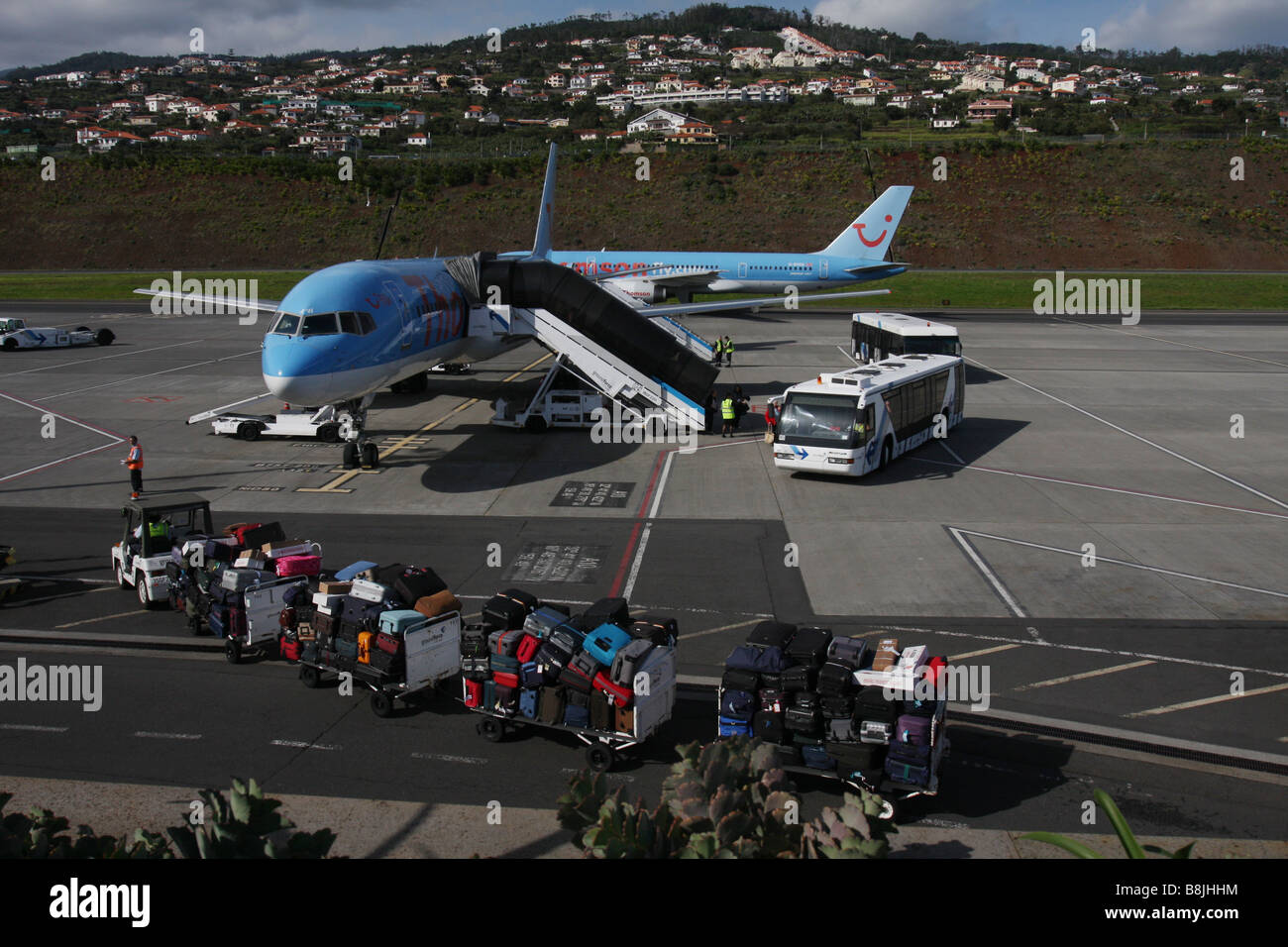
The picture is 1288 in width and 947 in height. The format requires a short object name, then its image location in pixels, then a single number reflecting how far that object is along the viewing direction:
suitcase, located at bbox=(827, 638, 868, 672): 12.45
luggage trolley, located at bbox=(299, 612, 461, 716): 14.26
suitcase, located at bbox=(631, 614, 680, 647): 13.68
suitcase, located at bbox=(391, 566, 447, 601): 14.92
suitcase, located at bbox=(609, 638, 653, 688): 12.76
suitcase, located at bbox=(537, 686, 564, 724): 13.28
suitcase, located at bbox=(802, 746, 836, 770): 12.32
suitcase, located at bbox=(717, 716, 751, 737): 12.62
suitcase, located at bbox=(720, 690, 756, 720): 12.58
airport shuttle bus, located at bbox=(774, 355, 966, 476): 27.70
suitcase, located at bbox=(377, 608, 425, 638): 14.27
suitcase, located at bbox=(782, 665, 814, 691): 12.37
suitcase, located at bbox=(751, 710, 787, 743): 12.38
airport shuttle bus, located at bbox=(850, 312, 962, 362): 39.44
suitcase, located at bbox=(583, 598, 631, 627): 14.01
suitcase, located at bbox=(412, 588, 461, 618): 14.62
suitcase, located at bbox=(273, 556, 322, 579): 16.86
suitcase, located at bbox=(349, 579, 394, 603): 14.81
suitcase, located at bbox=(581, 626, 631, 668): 13.22
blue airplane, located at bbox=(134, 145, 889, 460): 26.30
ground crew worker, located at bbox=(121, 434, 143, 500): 25.16
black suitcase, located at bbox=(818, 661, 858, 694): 12.17
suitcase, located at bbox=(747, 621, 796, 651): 13.08
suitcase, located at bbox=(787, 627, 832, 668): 12.64
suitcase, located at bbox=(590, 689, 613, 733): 12.99
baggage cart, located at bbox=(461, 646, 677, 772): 12.80
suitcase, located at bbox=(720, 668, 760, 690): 12.57
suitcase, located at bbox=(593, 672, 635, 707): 12.80
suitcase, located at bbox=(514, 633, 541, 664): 13.62
